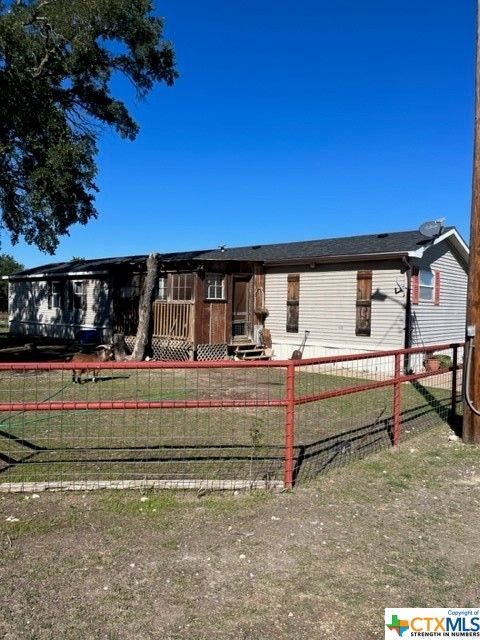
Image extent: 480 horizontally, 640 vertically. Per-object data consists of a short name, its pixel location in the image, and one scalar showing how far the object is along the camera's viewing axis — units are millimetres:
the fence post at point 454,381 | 7547
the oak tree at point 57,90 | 13086
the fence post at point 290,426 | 4446
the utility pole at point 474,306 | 6328
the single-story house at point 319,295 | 13719
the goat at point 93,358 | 11025
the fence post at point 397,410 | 6086
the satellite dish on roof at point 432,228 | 13633
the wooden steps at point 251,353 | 15711
